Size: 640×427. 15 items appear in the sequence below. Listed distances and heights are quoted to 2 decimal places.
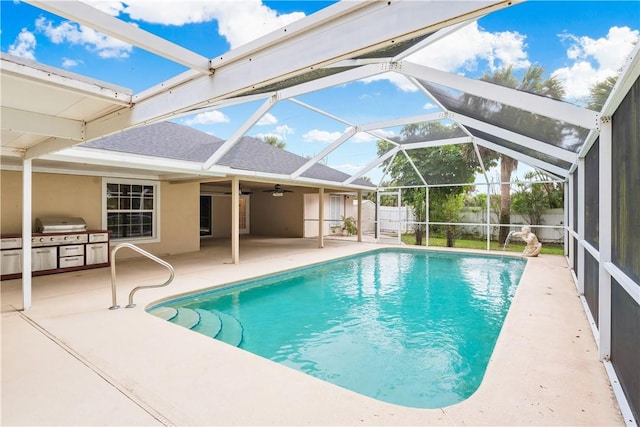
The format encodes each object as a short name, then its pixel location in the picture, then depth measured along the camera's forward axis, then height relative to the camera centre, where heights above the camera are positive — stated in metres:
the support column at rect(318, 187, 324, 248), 12.91 -0.13
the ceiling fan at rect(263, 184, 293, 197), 12.47 +0.96
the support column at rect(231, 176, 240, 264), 8.99 -0.10
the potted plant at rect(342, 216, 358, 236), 18.47 -0.60
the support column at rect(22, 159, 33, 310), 4.62 -0.28
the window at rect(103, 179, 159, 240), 9.18 +0.20
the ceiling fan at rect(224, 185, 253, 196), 16.76 +1.23
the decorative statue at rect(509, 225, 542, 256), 10.68 -1.03
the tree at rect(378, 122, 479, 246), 10.53 +1.78
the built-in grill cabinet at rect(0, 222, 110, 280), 6.86 -0.79
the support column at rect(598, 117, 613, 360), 3.11 -0.22
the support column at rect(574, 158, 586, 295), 5.43 -0.09
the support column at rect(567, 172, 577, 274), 7.47 -0.25
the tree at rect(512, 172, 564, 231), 13.95 +0.66
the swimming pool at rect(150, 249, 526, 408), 3.42 -1.72
